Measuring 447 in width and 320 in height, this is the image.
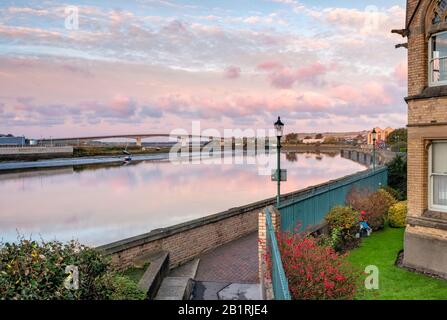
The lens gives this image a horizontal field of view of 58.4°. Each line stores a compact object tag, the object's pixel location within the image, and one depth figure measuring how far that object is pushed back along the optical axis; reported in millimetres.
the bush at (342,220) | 16734
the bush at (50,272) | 6676
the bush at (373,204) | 19016
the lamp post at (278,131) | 14523
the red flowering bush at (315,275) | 8961
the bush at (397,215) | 19250
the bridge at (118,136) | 136125
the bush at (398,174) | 28227
